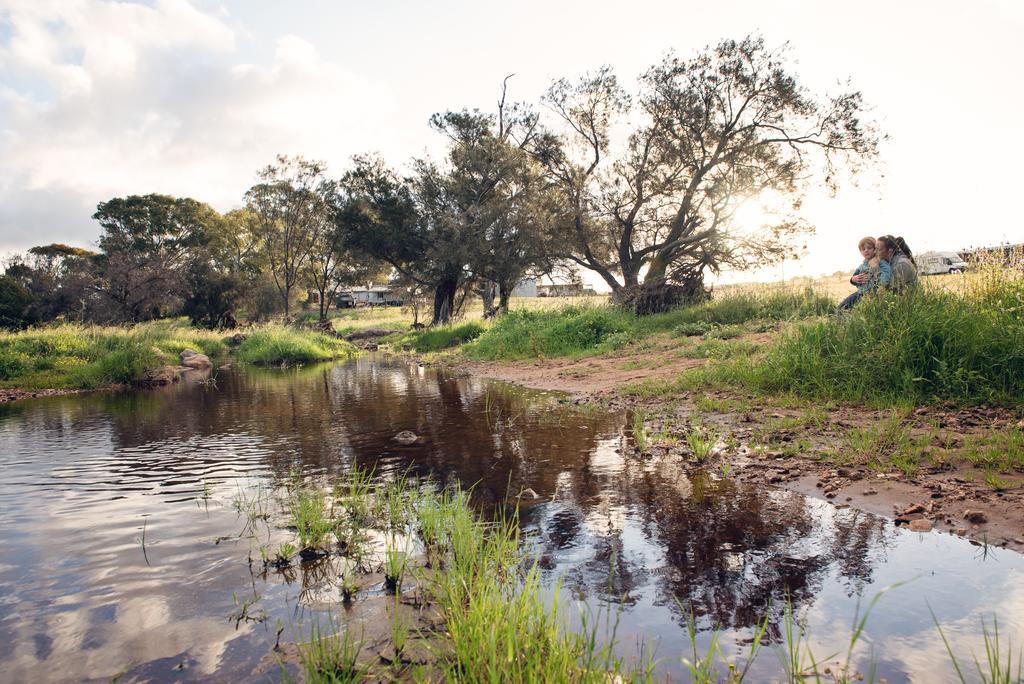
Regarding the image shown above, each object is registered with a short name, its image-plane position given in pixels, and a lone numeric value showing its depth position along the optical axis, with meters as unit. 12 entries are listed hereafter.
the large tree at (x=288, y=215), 49.72
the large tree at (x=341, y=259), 35.03
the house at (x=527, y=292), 74.28
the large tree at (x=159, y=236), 33.75
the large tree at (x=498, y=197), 30.09
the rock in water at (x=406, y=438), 8.19
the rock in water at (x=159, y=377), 18.58
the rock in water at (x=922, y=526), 4.23
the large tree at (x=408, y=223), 32.97
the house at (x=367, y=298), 73.50
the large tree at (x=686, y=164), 24.81
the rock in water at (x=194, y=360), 23.89
